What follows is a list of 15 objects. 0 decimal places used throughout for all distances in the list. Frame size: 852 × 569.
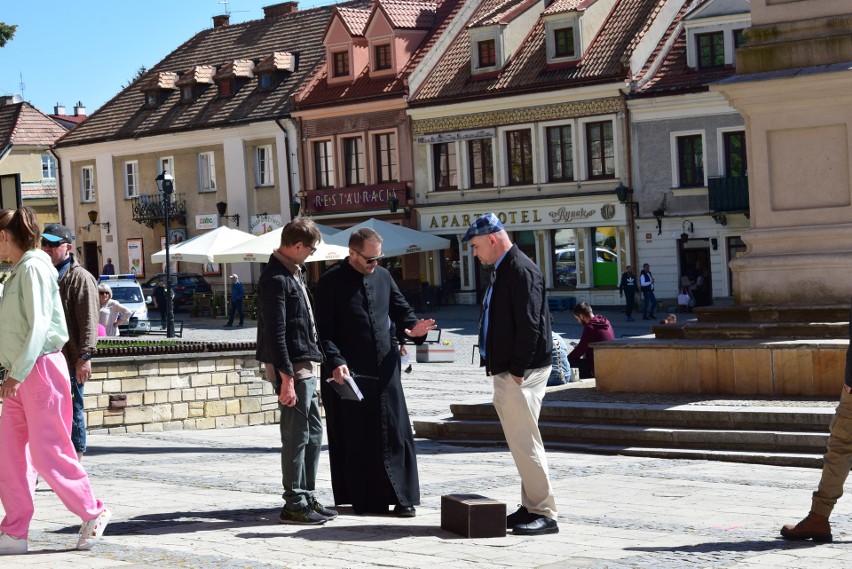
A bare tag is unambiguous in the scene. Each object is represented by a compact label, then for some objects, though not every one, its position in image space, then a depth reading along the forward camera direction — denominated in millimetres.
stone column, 13711
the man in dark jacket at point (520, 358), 8812
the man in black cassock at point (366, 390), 9500
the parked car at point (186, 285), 48531
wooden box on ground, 8594
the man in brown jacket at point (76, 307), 10641
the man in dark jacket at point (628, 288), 39156
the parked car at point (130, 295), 39594
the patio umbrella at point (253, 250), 33312
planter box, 27734
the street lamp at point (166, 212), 35031
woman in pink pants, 8336
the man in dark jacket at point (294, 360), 9297
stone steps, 12078
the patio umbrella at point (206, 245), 35875
